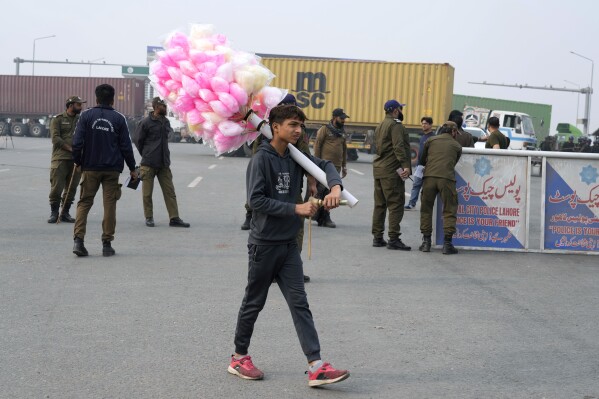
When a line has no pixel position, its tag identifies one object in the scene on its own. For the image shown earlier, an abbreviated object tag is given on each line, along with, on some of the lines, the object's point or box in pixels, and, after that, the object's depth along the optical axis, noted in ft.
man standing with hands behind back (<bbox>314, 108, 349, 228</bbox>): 44.93
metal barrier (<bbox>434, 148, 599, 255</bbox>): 37.37
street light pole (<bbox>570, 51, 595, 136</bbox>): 244.01
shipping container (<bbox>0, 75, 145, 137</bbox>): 195.52
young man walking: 17.12
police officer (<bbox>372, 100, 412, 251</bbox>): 36.04
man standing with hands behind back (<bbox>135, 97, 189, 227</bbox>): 42.68
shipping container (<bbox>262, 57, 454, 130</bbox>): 111.55
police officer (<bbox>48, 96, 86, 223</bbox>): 42.47
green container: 188.65
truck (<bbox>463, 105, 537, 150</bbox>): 121.08
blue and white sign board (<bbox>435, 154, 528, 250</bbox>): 37.65
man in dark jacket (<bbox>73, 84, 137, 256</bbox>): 32.07
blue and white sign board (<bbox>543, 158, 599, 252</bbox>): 37.29
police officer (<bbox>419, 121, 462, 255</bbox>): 36.27
